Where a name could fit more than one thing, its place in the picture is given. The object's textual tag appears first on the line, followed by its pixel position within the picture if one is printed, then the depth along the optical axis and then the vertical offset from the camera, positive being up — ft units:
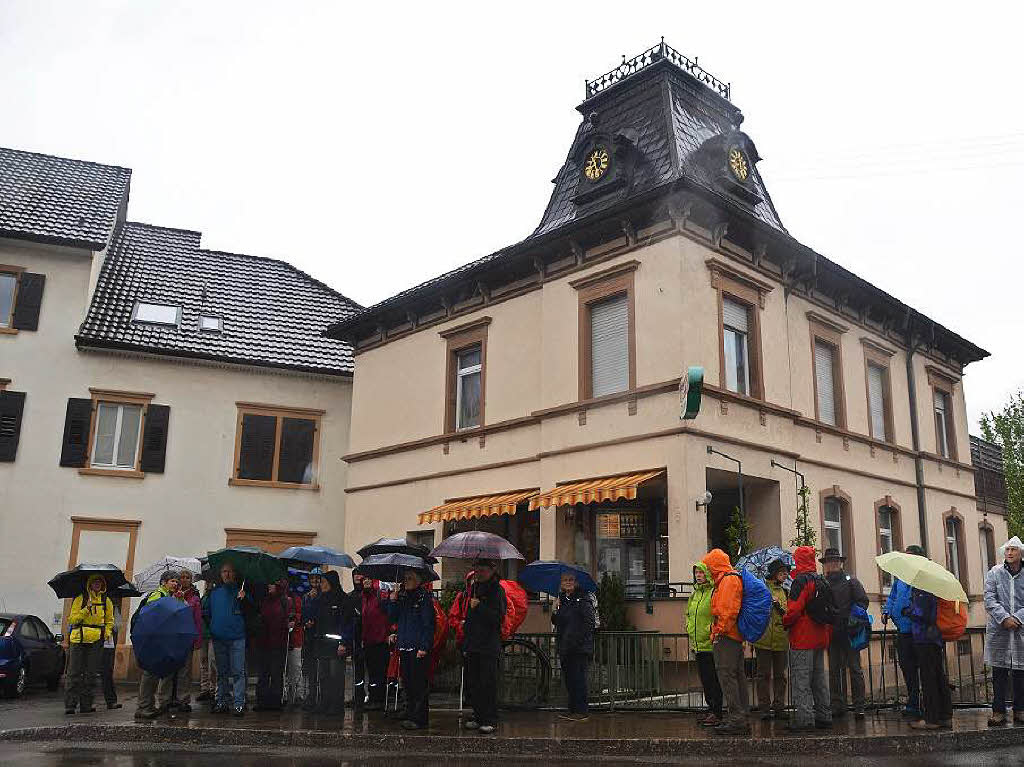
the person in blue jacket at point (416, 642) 35.81 -0.32
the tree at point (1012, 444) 119.75 +25.48
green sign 51.16 +12.66
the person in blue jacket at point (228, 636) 39.91 -0.25
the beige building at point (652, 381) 54.90 +16.45
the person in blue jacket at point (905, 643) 36.58 +0.02
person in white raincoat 35.06 +0.70
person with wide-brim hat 35.76 +0.01
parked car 52.49 -1.66
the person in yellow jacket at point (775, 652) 37.55 -0.43
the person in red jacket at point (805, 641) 34.58 +0.02
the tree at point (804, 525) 56.80 +6.78
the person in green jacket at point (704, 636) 35.96 +0.10
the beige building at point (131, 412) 76.18 +17.47
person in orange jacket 33.81 -0.18
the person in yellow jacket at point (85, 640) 42.11 -0.57
